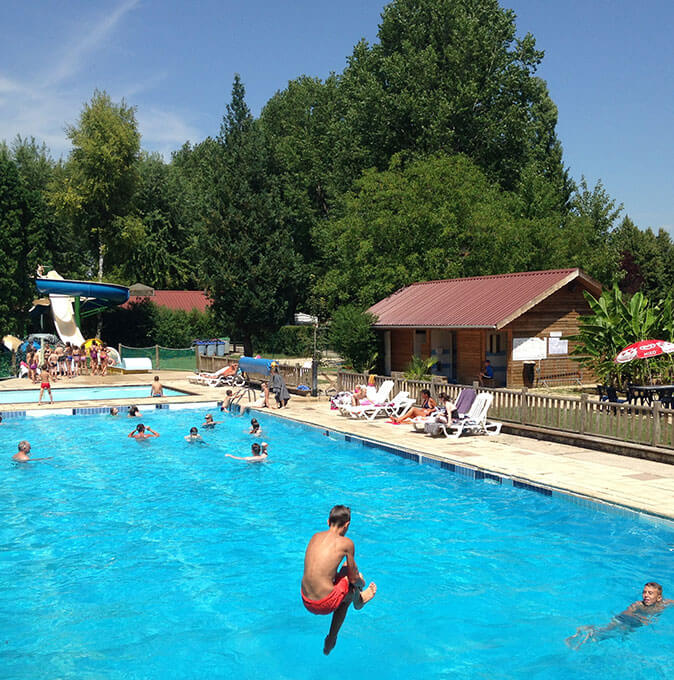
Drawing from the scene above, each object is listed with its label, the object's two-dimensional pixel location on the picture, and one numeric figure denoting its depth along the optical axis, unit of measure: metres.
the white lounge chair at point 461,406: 19.34
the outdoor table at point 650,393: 19.25
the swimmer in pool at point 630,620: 8.45
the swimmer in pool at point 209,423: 22.30
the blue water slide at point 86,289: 42.44
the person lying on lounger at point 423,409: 20.38
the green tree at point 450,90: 50.38
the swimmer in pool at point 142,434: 20.47
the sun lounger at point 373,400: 22.38
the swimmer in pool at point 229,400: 26.75
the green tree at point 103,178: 55.84
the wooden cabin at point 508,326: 27.25
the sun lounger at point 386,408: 21.98
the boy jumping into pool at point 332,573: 6.93
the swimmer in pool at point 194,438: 20.45
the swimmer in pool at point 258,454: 17.72
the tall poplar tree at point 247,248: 47.31
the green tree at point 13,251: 40.97
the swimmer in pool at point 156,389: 28.77
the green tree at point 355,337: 31.33
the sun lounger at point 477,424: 18.70
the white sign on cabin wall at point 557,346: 28.18
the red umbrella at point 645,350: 18.91
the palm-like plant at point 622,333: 21.44
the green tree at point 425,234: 38.81
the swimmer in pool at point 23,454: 17.72
